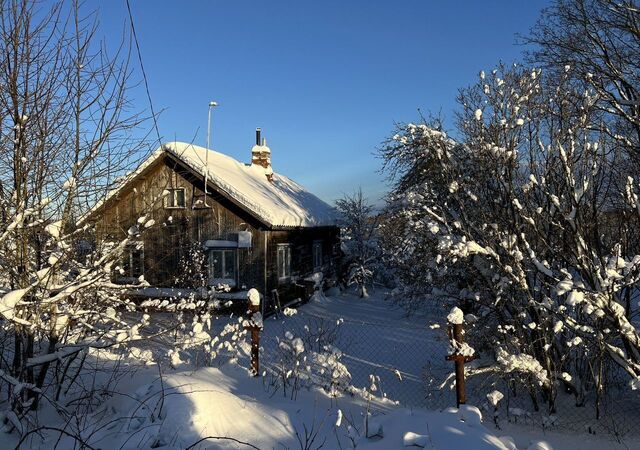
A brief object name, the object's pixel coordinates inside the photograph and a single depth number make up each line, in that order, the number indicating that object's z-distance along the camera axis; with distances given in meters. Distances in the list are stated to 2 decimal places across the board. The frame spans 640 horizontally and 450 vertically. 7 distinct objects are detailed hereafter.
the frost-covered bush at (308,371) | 5.57
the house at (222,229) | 13.94
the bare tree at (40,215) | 3.73
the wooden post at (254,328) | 6.11
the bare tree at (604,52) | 6.58
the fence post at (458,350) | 5.18
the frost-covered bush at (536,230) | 4.75
